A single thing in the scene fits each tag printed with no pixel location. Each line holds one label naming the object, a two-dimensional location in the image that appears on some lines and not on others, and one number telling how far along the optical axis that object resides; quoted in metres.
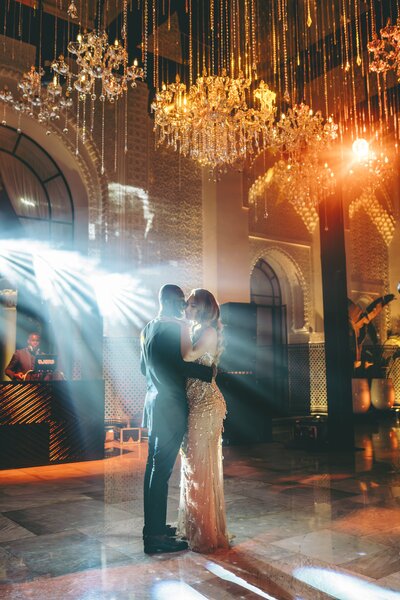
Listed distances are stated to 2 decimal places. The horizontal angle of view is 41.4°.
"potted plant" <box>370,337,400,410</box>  11.66
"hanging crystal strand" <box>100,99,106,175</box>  9.15
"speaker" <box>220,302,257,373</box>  8.46
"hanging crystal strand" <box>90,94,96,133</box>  9.02
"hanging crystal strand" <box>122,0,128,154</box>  9.36
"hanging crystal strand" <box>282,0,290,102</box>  8.92
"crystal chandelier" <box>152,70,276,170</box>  7.32
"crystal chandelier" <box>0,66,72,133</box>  6.08
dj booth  6.23
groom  3.07
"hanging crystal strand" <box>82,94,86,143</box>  8.92
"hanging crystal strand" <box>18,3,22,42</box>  7.81
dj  7.30
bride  3.07
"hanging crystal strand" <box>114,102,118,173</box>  9.29
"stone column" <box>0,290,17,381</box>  10.71
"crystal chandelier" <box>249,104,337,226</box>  8.16
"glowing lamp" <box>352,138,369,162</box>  9.40
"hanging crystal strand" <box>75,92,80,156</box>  8.73
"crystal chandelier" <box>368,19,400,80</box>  6.03
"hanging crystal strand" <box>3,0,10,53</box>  7.73
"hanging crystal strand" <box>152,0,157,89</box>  7.70
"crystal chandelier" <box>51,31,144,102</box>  5.68
